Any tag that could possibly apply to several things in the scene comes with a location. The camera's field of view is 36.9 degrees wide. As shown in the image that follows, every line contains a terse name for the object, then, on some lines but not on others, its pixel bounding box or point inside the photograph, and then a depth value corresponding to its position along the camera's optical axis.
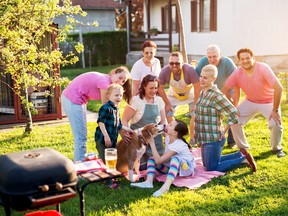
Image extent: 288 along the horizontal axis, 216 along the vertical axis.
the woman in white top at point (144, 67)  6.43
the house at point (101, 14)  26.52
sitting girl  5.14
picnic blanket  5.16
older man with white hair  6.47
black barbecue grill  2.91
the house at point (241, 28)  16.23
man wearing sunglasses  6.38
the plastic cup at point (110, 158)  4.24
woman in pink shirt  5.19
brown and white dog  5.04
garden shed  8.96
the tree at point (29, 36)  6.70
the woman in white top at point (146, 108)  5.52
